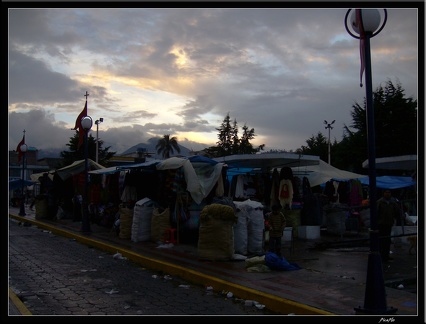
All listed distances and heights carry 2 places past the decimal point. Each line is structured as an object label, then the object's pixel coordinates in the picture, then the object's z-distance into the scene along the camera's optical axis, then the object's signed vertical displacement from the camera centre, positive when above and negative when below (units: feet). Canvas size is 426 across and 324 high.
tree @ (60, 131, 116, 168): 191.80 +10.65
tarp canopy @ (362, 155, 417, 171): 30.11 +1.05
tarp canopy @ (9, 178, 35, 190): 115.24 -1.55
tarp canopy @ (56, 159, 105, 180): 71.56 +1.39
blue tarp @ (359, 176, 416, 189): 59.11 -0.59
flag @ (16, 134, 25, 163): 91.87 +6.66
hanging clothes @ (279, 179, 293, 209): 47.85 -1.51
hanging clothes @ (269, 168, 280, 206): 49.73 -1.12
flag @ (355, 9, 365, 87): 21.25 +6.75
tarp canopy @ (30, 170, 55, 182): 80.26 +0.38
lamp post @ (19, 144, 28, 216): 88.22 -2.66
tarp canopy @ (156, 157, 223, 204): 41.73 +0.53
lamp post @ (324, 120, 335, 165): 152.45 +17.57
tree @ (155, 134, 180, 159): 272.72 +19.71
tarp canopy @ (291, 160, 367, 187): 56.44 +0.47
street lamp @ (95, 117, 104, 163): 162.61 +20.24
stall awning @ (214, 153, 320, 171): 45.83 +1.84
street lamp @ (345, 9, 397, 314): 20.40 +0.08
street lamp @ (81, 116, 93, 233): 57.41 -1.32
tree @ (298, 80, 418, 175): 117.79 +13.25
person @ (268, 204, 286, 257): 35.63 -3.85
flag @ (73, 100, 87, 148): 64.77 +7.79
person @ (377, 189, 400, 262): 35.09 -3.05
